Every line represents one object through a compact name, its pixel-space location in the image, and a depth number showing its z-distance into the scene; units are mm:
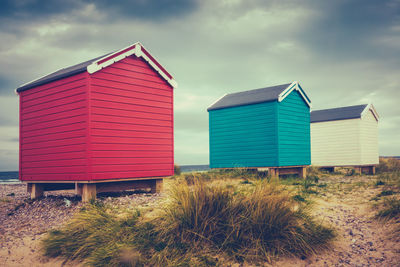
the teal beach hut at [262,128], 13992
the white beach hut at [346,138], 19219
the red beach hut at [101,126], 8820
